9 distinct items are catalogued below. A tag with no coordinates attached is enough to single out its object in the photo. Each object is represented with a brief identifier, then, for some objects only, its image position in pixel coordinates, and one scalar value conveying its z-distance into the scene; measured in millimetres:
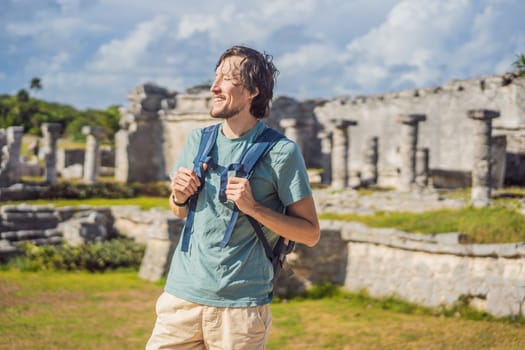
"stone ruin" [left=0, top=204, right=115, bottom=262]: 14938
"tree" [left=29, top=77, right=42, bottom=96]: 60000
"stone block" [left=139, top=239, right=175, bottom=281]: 11938
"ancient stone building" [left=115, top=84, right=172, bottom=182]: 29031
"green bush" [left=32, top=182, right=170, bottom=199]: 22172
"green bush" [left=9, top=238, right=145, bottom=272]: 13078
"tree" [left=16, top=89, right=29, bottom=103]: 58812
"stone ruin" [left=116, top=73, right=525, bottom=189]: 27156
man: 2932
